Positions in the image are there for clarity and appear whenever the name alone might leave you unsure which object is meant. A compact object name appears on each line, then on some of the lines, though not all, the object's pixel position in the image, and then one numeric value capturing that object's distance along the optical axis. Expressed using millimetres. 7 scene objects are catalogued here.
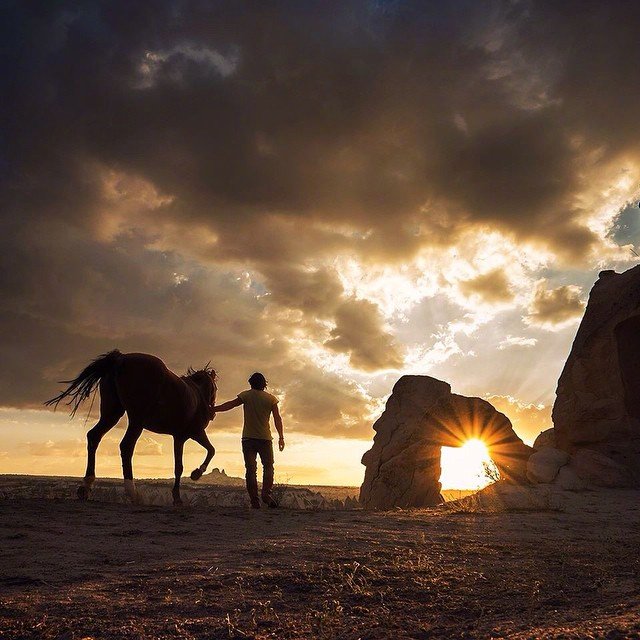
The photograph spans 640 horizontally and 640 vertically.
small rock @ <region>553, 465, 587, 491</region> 12193
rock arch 16891
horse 9258
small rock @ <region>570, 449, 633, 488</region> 12625
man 9258
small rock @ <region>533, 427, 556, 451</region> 15008
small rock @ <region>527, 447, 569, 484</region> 12820
